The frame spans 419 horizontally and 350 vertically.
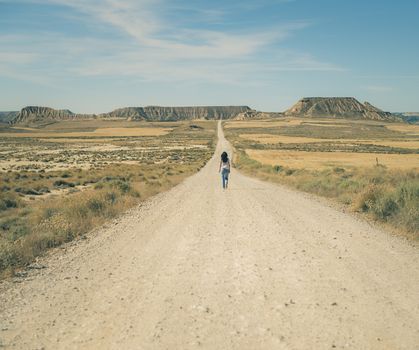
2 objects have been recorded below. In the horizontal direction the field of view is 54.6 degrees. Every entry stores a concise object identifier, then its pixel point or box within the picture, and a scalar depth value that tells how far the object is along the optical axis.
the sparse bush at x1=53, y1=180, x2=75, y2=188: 30.53
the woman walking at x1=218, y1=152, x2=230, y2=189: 20.38
